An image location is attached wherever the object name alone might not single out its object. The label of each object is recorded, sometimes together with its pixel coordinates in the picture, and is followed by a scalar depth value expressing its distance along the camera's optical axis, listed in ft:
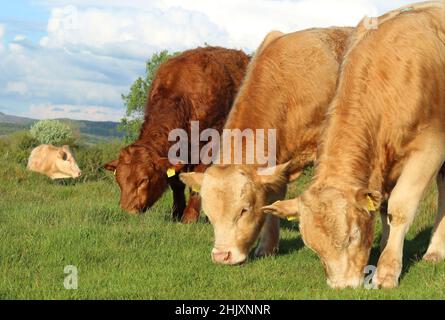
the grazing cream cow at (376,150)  23.24
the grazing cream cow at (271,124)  27.89
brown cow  40.52
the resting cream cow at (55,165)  66.33
